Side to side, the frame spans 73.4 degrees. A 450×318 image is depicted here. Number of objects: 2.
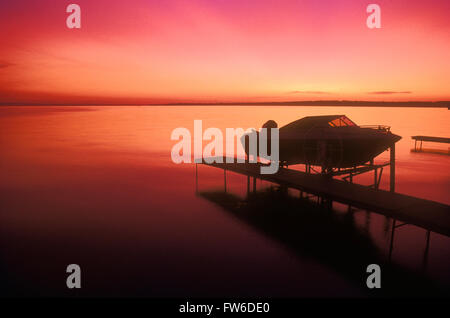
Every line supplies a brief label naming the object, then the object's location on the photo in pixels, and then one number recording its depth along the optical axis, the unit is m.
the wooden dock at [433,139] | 24.30
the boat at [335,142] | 12.61
